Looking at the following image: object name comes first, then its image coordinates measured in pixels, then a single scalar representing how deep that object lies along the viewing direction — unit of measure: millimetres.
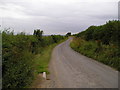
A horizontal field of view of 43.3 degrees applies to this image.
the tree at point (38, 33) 20172
